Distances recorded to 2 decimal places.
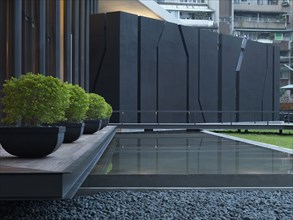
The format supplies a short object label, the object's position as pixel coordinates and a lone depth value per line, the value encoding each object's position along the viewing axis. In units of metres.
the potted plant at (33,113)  4.46
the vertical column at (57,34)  15.95
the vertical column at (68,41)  17.92
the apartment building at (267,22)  73.94
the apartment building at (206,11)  71.69
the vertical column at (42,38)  13.63
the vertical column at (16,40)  10.91
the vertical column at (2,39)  10.91
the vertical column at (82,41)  21.86
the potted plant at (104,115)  13.27
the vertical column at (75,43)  20.02
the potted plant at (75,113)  7.10
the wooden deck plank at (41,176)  3.44
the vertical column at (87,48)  23.91
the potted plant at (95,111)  11.23
